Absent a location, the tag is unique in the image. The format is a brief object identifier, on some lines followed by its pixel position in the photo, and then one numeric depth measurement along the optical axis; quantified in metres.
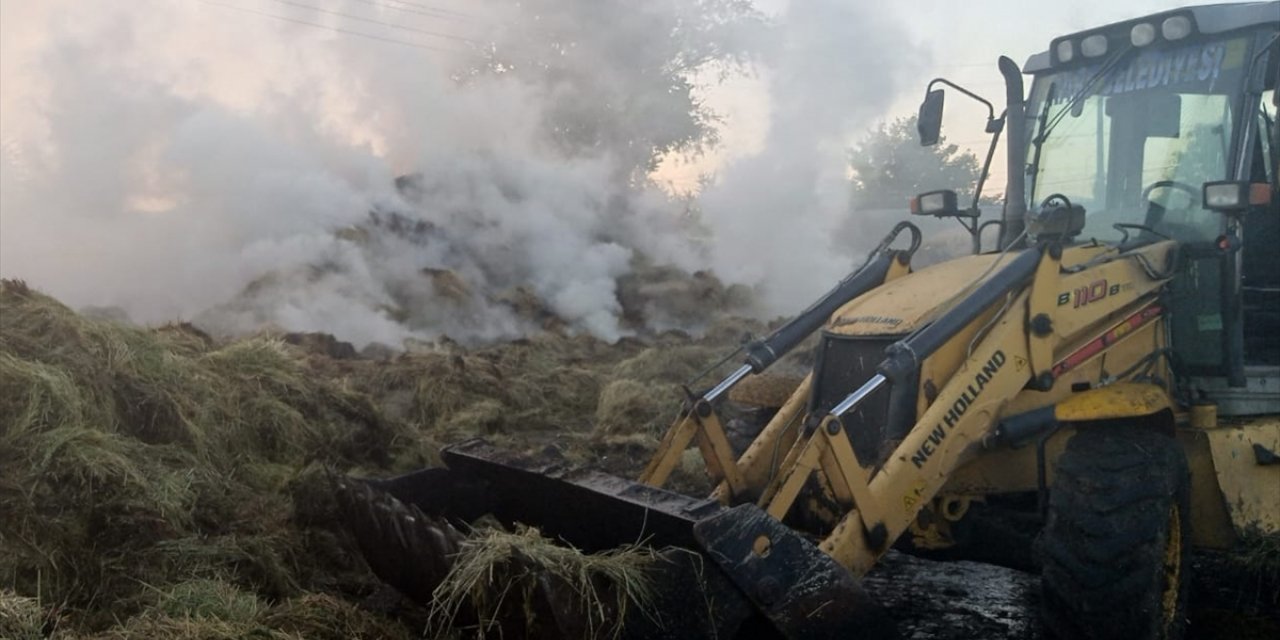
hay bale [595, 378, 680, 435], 11.16
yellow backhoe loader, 4.91
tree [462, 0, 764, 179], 29.77
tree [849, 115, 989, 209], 45.75
